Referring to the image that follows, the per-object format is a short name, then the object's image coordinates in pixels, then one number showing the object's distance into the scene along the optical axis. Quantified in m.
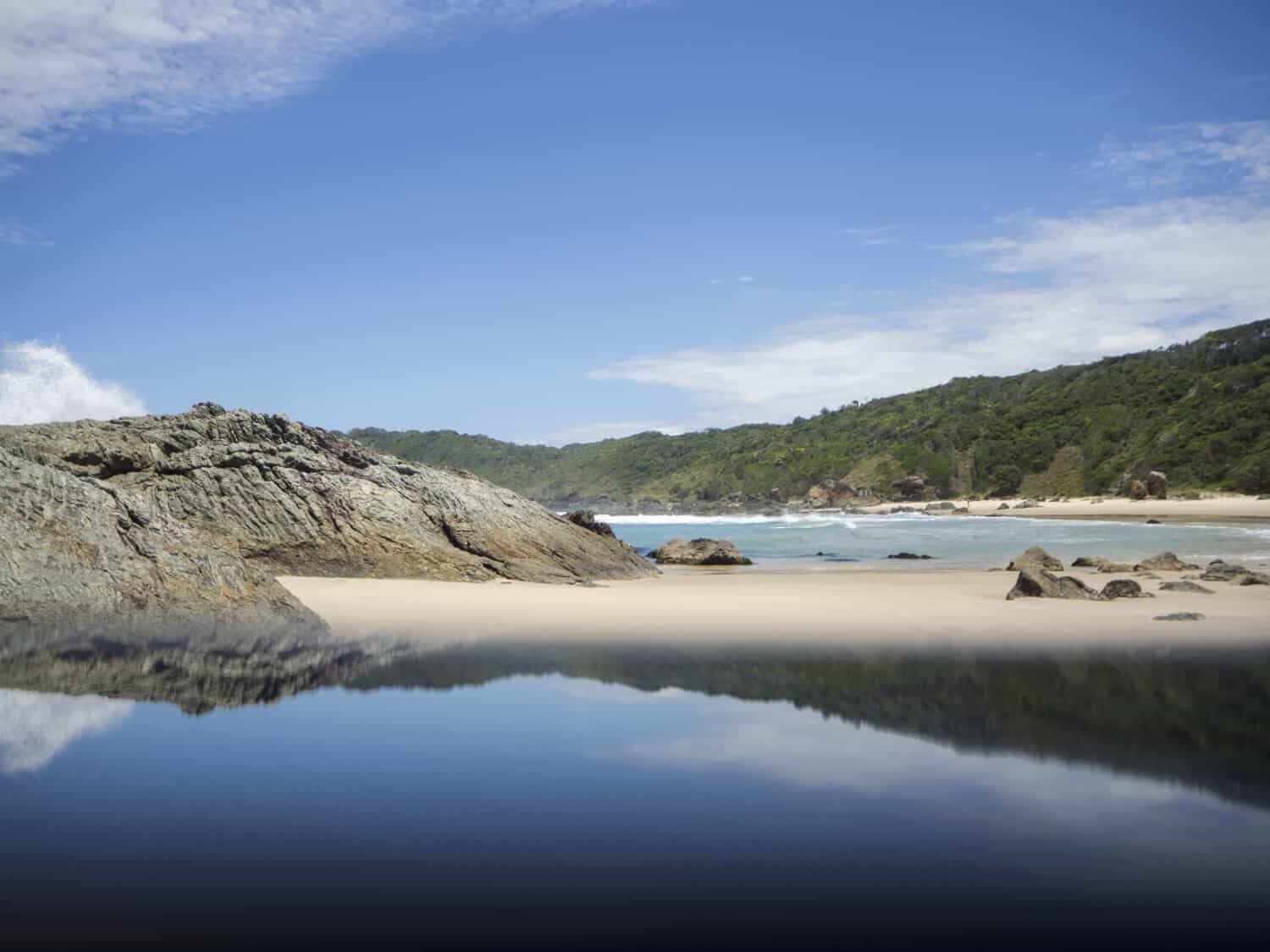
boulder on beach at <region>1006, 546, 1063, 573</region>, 17.30
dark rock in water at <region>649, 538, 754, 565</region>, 23.12
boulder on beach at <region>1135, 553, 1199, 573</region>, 18.28
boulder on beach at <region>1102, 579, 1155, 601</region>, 13.60
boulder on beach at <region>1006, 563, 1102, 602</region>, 13.64
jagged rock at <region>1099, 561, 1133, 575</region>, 18.81
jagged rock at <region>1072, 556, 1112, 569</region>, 19.84
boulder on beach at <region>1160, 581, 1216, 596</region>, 14.16
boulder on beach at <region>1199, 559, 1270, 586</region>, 15.44
